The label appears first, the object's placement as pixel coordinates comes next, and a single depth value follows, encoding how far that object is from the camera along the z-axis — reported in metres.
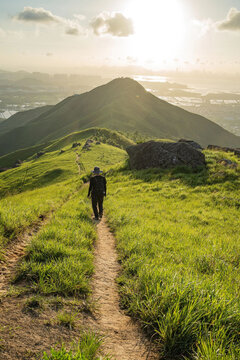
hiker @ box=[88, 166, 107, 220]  11.29
